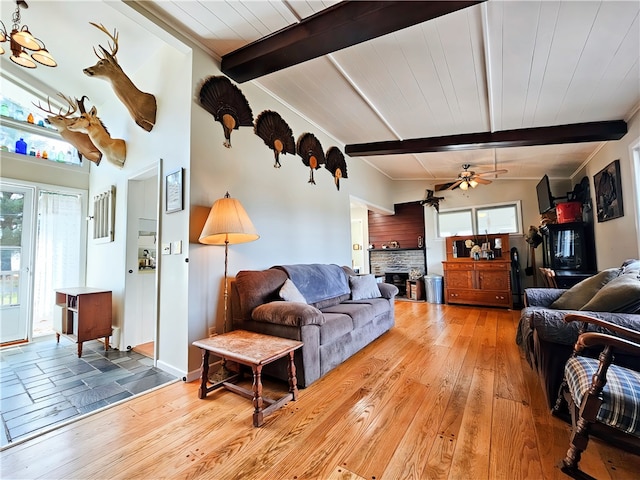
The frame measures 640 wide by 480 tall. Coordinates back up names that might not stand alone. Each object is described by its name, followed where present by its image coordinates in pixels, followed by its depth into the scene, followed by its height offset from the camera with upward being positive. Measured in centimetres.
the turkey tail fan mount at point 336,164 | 457 +157
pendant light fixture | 236 +200
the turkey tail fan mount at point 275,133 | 324 +155
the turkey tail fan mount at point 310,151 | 393 +156
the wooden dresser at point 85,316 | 304 -66
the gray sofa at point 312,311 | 228 -61
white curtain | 390 +12
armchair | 118 -70
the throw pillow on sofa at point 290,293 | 273 -40
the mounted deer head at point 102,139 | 314 +147
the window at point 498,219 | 589 +69
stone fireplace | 688 -32
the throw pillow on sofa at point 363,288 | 381 -50
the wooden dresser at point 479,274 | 544 -49
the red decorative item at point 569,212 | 446 +61
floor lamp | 229 +28
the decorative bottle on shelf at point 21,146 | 376 +161
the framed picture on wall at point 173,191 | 253 +64
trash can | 611 -84
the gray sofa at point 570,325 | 158 -48
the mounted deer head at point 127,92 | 260 +174
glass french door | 361 +1
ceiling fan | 500 +134
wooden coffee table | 179 -71
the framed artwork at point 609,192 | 330 +72
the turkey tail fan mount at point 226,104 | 264 +158
